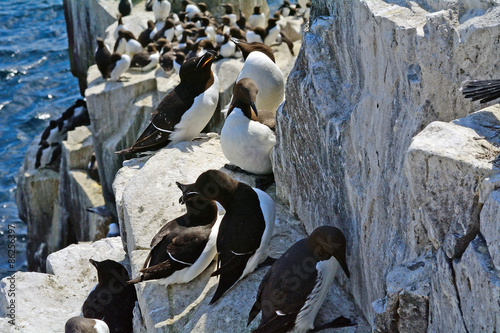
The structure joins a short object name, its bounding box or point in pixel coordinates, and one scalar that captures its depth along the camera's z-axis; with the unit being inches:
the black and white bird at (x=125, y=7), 652.7
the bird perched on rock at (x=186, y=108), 272.4
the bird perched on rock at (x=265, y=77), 267.7
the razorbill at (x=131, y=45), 538.9
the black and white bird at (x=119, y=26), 587.4
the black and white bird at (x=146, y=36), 578.6
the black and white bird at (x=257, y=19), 639.1
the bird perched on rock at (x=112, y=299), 219.9
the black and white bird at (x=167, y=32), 575.5
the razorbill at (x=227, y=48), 470.0
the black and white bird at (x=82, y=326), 200.7
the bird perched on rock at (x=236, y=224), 170.7
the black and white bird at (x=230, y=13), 632.4
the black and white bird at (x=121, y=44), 542.3
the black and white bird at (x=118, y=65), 466.3
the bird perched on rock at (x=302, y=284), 148.6
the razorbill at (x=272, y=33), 534.0
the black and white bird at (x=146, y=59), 489.1
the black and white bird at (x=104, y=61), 472.7
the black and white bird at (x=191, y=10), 635.9
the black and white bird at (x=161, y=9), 612.7
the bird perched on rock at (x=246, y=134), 224.2
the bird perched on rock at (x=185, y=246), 179.2
